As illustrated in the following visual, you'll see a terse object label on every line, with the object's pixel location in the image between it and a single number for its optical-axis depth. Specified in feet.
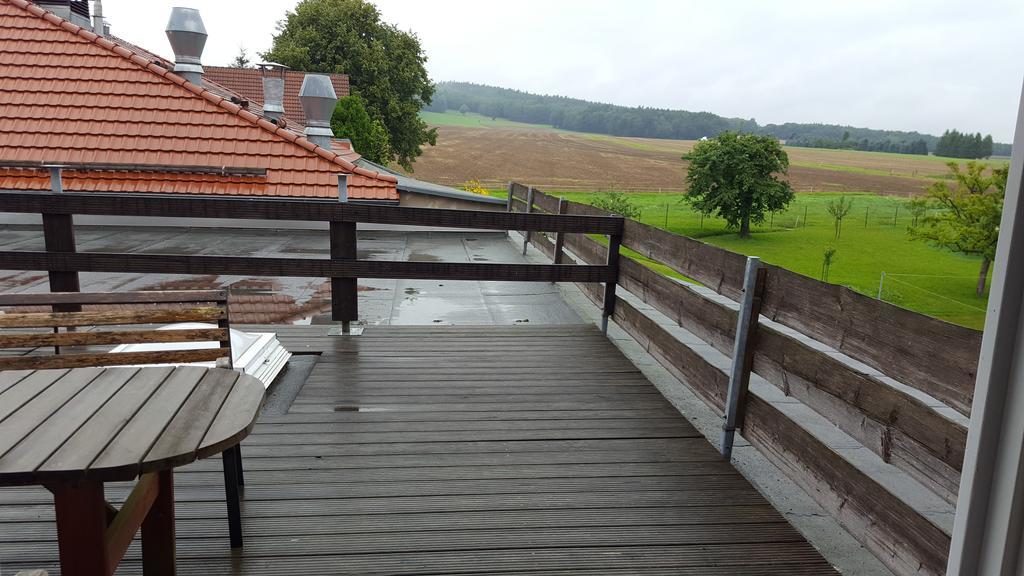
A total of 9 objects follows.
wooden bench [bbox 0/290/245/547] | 8.66
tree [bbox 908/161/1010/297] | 103.09
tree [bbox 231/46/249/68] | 179.71
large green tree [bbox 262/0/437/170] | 117.39
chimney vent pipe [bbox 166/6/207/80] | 34.01
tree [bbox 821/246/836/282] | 128.58
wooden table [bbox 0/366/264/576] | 5.25
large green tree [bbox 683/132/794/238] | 171.94
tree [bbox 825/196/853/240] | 174.91
